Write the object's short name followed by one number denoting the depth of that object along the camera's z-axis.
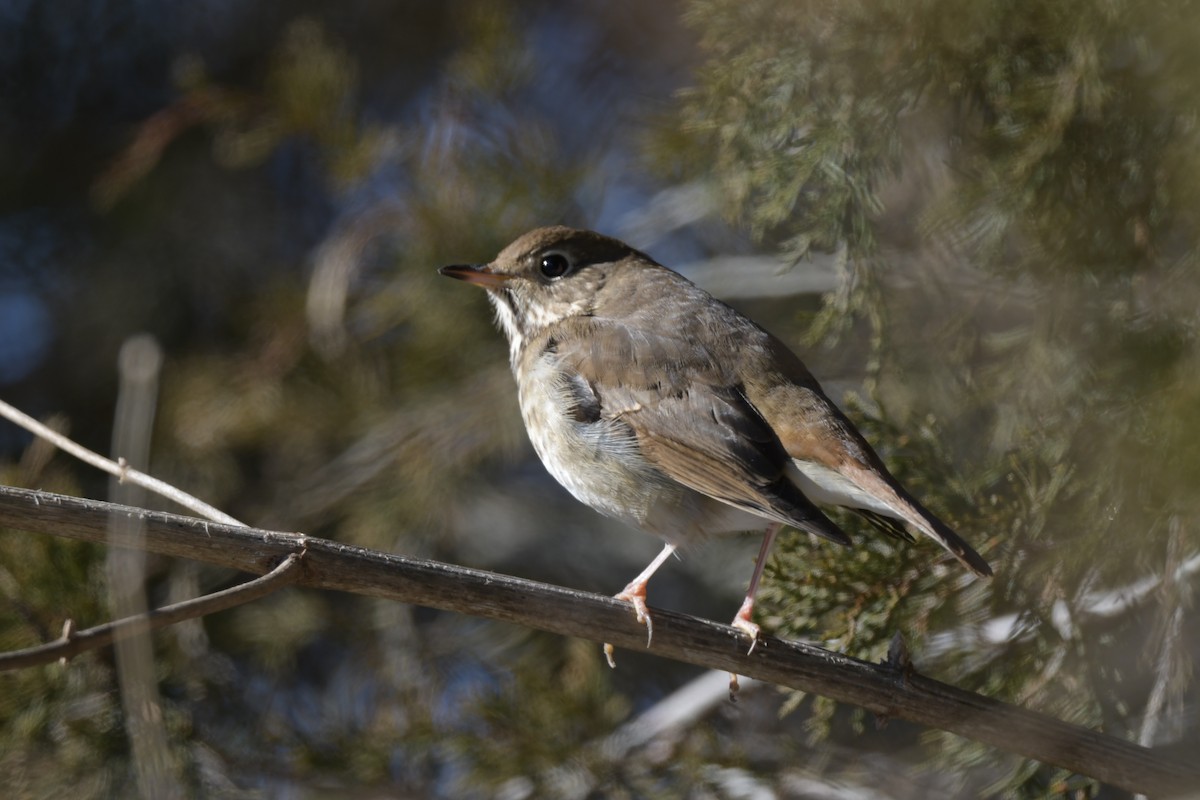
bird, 6.27
